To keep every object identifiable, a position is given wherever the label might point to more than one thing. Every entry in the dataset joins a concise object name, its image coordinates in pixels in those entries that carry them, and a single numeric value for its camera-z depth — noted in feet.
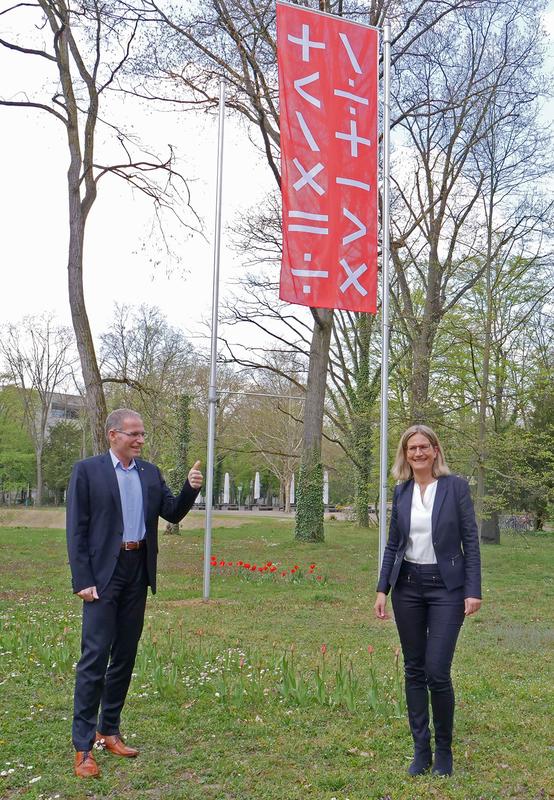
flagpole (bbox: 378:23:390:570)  29.68
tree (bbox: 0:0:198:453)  50.98
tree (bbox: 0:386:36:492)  161.68
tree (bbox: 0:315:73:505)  157.59
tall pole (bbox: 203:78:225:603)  35.12
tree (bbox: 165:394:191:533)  84.60
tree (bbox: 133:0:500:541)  57.26
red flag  29.27
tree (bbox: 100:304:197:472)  119.24
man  14.07
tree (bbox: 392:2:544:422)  62.28
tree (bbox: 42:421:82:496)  185.16
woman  13.60
